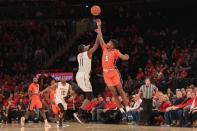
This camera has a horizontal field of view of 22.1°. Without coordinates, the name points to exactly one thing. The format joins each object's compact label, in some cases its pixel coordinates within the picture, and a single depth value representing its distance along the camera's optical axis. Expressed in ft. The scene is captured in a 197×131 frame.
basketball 46.81
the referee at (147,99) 61.72
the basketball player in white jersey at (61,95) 57.77
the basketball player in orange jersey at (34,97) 63.41
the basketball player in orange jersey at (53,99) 59.83
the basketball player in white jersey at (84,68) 48.42
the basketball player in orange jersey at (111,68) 47.50
